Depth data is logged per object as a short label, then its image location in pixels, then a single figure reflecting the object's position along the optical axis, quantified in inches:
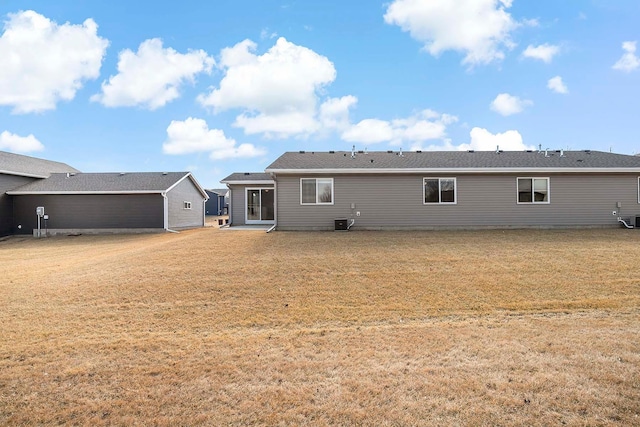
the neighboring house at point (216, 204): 1688.0
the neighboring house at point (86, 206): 749.3
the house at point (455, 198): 569.0
